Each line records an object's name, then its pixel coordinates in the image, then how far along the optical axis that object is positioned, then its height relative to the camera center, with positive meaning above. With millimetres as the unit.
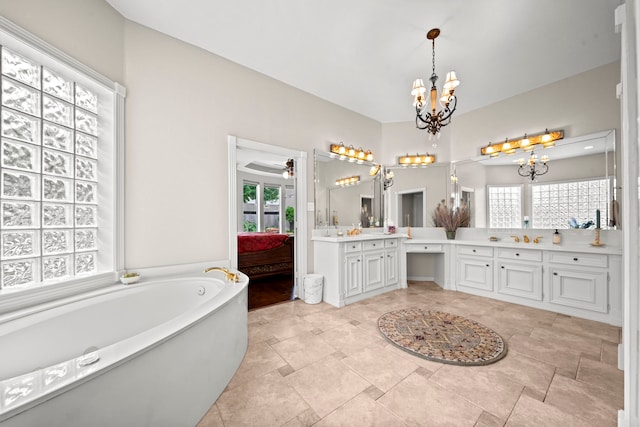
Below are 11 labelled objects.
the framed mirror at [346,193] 3688 +375
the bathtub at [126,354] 820 -704
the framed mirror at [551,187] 2850 +378
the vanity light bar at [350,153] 3877 +1069
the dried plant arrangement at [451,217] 3918 -37
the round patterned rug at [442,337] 1959 -1177
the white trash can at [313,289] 3230 -1008
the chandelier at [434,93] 2246 +1210
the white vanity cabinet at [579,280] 2647 -775
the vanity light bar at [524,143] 3213 +1045
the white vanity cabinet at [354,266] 3160 -737
